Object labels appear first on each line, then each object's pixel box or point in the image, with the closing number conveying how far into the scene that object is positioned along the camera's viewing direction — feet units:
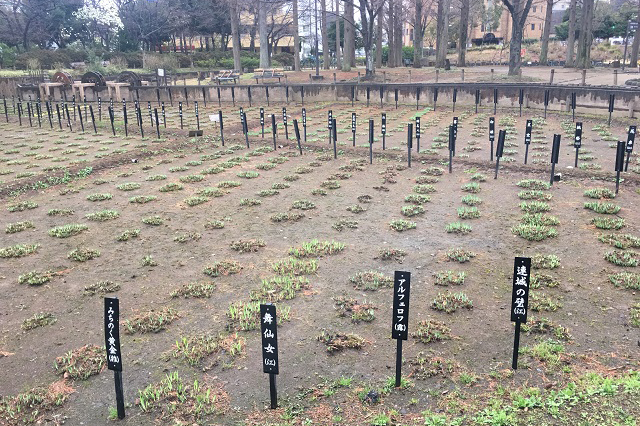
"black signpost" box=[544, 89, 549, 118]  62.24
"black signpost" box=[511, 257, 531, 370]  13.46
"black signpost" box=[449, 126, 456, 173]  36.91
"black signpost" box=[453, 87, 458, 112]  70.40
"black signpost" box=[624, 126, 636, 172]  32.53
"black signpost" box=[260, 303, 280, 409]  12.16
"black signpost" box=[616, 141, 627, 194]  28.93
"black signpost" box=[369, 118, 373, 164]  40.70
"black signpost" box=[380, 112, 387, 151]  44.84
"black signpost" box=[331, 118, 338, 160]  43.97
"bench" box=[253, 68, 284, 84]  112.47
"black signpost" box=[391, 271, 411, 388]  12.99
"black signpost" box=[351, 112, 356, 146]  45.74
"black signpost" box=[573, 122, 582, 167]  34.58
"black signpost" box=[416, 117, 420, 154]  42.85
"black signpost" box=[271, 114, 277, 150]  47.68
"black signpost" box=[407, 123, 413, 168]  38.19
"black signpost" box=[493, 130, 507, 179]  34.07
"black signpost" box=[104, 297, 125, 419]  12.36
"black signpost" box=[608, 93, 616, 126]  53.16
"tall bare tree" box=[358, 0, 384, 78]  98.43
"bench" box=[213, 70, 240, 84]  111.24
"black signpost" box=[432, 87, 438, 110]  75.51
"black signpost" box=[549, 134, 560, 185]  31.22
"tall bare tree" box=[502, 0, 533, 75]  91.40
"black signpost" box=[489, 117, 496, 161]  38.70
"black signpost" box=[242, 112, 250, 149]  50.52
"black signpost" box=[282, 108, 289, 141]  50.93
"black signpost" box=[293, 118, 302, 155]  45.52
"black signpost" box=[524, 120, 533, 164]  36.47
